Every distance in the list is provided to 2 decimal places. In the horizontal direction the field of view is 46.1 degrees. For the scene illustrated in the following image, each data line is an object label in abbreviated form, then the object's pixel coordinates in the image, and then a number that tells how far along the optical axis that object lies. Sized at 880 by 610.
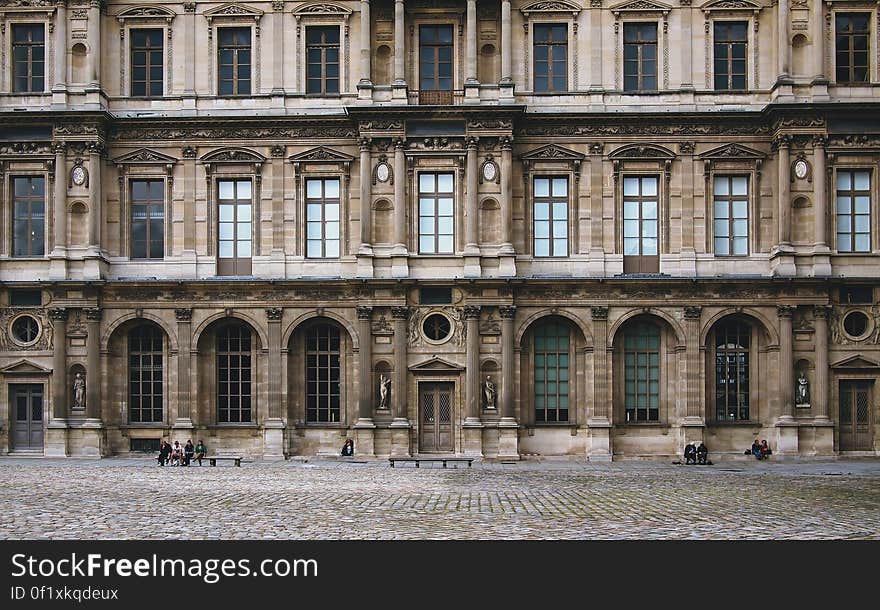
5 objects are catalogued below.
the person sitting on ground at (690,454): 36.66
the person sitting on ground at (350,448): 37.91
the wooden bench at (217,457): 35.47
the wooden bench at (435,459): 34.69
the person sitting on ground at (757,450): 37.22
